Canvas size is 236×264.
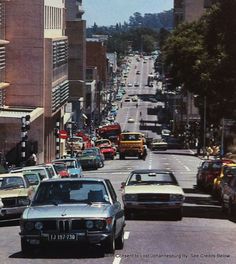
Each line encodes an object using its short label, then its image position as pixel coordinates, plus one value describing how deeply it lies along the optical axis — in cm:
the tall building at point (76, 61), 13525
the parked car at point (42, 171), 3212
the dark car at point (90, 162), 6800
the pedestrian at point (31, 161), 5941
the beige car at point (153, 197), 2588
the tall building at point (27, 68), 7650
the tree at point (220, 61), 3431
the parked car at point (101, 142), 9722
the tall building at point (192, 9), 16688
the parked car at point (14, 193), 2577
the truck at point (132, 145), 7962
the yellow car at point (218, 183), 3708
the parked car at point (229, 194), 2920
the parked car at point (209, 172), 4269
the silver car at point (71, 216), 1684
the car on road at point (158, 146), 11006
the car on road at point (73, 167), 4529
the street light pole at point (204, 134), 10198
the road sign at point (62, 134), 8261
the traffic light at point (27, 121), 5033
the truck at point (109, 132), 13520
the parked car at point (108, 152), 8725
